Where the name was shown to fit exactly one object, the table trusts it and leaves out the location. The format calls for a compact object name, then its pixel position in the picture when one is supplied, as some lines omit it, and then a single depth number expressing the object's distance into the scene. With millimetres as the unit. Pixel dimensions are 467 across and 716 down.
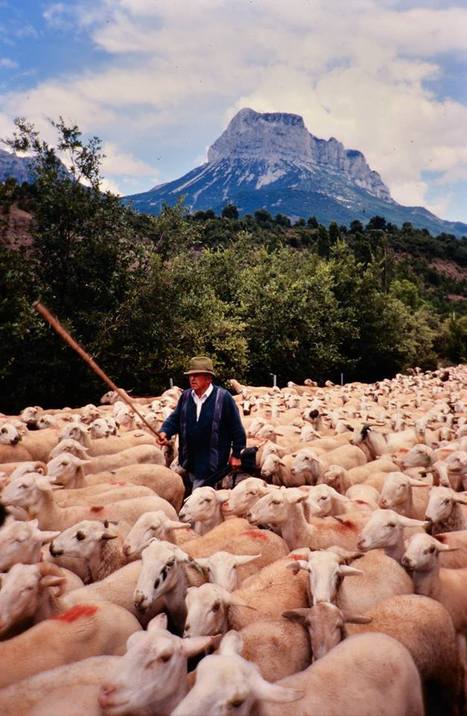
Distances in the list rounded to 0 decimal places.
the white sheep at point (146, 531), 4820
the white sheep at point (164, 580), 3990
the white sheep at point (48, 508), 5688
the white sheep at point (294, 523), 5629
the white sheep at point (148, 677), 2783
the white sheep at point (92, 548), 4793
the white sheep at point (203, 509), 5871
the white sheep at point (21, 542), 4328
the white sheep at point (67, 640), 3350
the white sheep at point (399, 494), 6305
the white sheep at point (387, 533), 5043
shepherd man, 6559
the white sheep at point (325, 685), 2607
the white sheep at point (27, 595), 3738
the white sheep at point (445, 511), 5930
